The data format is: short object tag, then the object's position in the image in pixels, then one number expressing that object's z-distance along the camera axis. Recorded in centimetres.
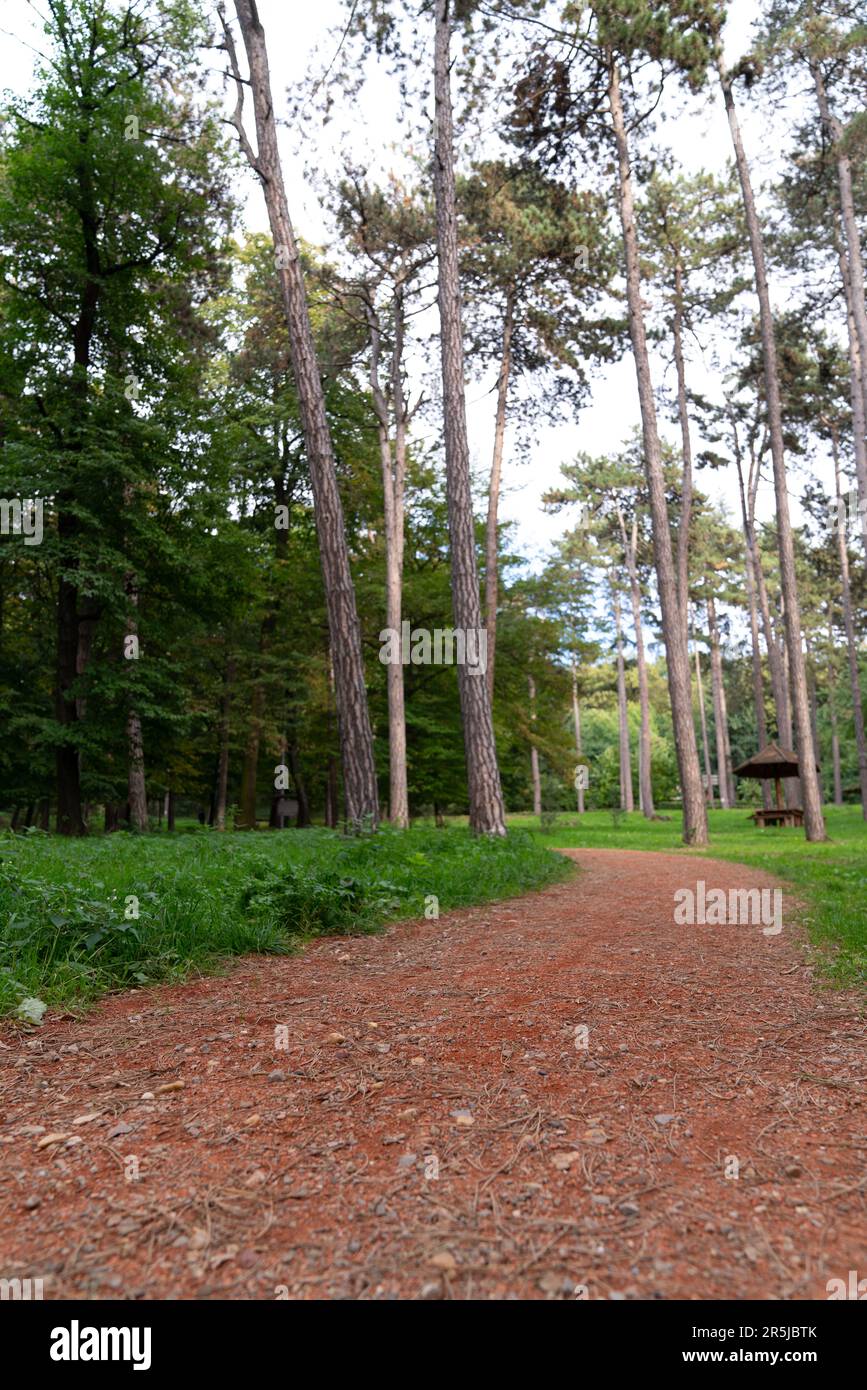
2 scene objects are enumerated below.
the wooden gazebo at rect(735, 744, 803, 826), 2828
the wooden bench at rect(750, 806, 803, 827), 2816
